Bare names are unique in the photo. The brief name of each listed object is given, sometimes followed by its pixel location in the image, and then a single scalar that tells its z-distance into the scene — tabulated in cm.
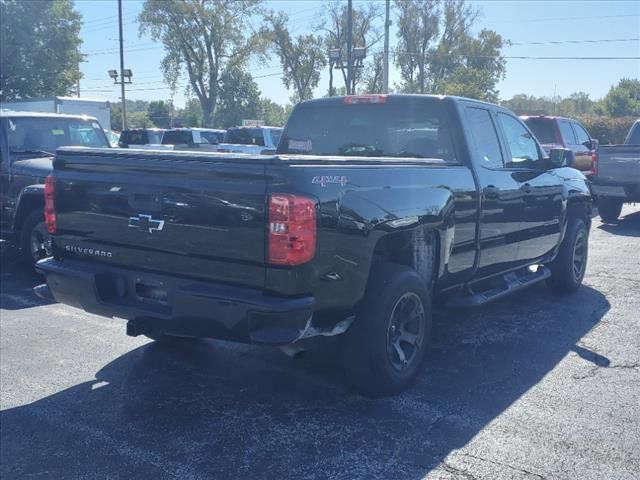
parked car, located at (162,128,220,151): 2334
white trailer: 2350
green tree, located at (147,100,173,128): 5255
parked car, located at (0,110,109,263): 820
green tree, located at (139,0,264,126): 4641
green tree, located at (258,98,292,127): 5308
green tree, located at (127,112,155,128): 6311
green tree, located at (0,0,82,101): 3666
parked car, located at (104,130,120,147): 2782
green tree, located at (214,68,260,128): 4906
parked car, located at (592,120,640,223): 1283
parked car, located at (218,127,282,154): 2184
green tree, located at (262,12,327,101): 4928
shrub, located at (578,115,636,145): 3266
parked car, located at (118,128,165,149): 2553
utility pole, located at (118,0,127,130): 3578
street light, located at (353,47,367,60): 2956
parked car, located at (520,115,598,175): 1533
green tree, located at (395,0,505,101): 4809
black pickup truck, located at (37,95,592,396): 371
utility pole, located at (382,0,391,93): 3082
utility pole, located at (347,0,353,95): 2877
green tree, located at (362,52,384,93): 5044
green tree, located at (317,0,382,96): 4662
